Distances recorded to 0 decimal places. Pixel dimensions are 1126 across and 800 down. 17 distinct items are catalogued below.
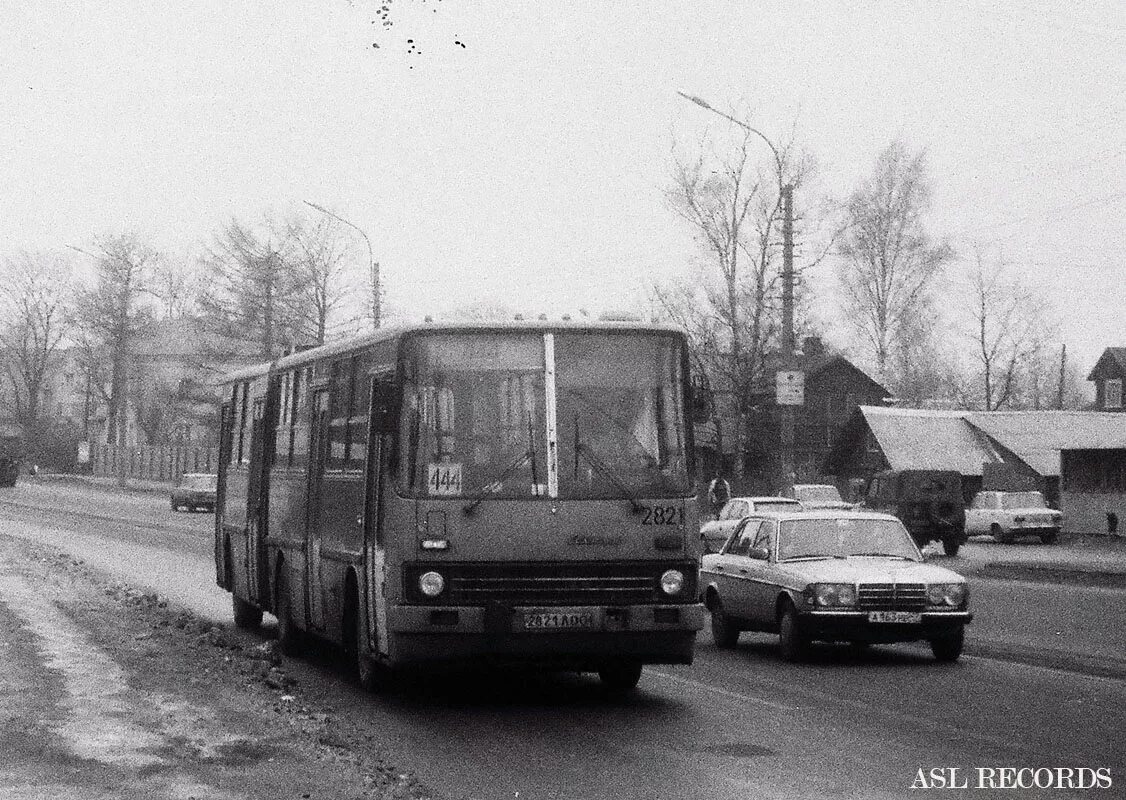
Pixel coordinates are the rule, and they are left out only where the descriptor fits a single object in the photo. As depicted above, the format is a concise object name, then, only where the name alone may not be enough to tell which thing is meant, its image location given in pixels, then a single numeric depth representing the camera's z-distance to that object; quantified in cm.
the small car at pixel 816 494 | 4996
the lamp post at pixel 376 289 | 5112
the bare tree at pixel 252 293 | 7669
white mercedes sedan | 1656
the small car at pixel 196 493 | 6856
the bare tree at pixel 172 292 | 10300
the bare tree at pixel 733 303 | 5966
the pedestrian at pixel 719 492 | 4653
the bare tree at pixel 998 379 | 9050
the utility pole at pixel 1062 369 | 9778
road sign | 3453
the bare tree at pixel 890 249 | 7244
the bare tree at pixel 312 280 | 7662
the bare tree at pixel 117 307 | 10044
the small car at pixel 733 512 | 3531
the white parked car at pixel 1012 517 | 5509
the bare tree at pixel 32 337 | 11388
